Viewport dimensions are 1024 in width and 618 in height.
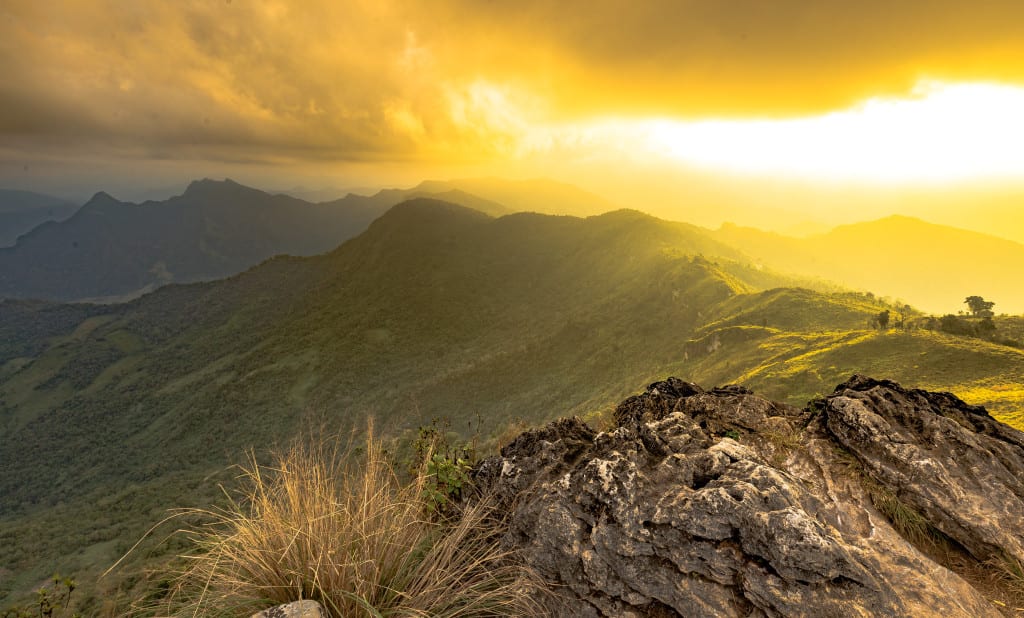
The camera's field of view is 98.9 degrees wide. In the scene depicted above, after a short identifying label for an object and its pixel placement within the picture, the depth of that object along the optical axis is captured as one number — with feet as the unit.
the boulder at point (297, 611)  9.21
